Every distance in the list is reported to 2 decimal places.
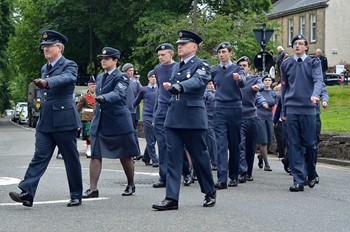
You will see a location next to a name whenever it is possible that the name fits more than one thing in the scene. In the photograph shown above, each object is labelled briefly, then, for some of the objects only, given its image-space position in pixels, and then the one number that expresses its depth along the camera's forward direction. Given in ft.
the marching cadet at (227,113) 39.81
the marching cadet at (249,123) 44.24
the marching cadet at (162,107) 40.11
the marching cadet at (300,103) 39.52
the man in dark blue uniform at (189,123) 31.76
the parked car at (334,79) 188.54
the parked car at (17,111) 252.42
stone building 226.79
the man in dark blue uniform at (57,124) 32.04
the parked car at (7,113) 432.74
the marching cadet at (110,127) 35.01
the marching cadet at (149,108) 54.95
